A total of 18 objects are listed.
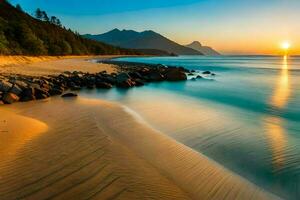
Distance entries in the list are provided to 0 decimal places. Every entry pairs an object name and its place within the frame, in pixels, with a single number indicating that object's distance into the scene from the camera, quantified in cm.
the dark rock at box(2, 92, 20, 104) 1058
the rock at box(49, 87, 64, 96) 1324
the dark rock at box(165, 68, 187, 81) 2523
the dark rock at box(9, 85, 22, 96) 1142
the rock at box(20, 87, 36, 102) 1130
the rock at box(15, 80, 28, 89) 1219
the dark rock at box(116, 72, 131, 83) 1899
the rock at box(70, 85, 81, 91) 1624
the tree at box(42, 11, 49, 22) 8917
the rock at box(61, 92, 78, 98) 1276
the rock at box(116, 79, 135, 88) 1850
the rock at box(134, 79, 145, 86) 1995
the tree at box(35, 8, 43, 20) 8847
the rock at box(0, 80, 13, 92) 1142
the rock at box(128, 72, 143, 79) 2362
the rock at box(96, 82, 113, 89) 1761
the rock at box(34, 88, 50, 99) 1195
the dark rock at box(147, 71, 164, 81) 2392
